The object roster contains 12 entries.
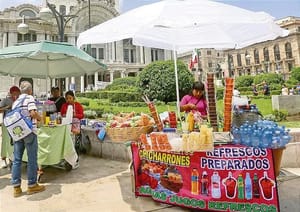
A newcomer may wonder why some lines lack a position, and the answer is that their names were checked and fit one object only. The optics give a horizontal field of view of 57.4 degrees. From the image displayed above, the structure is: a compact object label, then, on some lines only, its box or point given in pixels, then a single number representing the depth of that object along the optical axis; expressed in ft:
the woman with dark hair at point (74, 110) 18.10
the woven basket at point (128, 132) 13.33
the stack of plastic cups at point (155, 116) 12.28
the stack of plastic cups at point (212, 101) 11.26
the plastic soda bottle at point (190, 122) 10.99
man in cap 16.33
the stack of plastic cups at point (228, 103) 10.69
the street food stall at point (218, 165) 9.16
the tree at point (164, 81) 49.98
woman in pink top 14.42
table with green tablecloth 14.51
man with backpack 12.32
